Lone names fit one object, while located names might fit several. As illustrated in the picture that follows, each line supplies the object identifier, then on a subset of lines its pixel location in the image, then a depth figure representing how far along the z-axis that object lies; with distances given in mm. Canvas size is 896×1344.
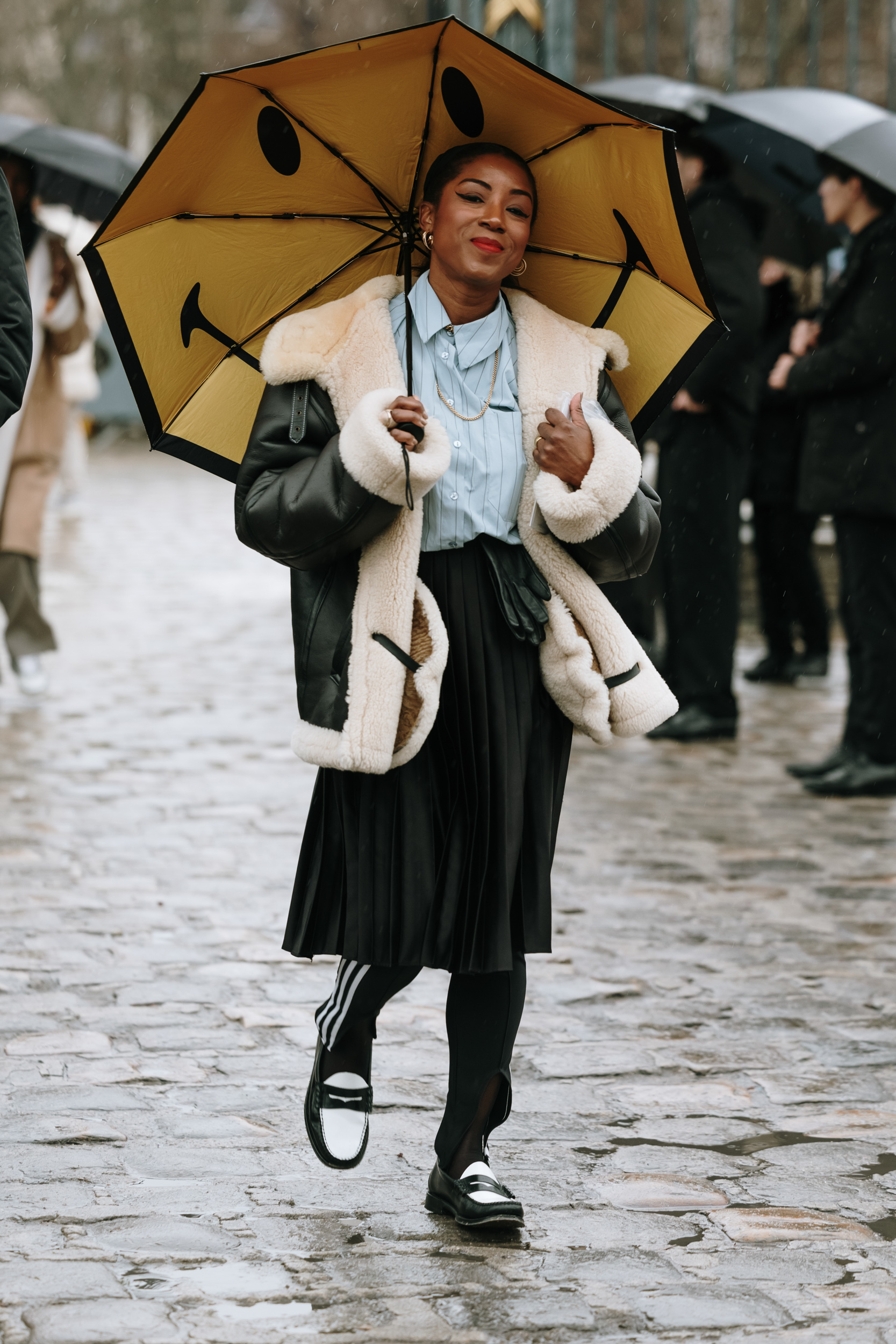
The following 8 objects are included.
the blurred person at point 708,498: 16203
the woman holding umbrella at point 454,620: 6719
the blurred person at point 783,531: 19328
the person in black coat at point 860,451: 14414
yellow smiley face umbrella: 6852
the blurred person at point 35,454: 17562
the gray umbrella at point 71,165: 16547
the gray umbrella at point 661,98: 16094
